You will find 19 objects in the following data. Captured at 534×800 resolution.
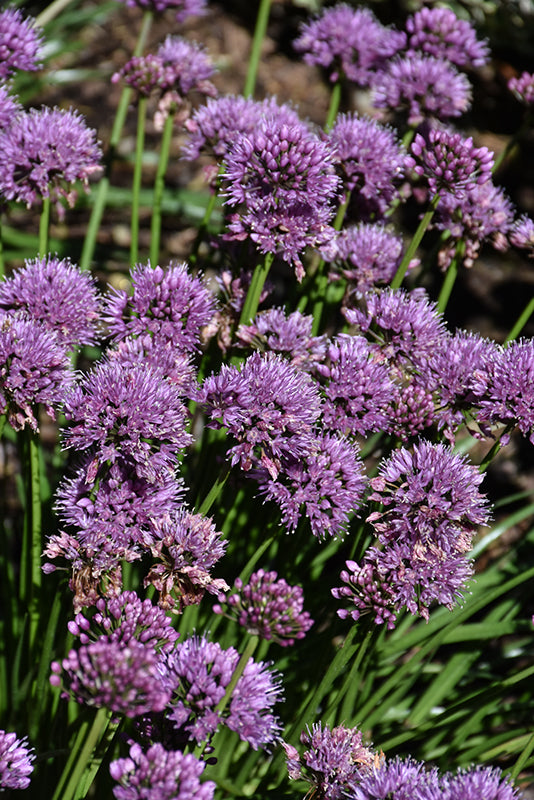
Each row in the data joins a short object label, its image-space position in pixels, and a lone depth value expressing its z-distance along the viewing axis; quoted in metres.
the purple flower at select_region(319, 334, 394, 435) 4.29
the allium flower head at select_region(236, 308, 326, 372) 4.53
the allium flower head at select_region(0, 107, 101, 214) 4.86
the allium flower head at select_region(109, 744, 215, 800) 3.03
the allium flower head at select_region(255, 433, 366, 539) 4.05
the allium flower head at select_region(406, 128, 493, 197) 4.52
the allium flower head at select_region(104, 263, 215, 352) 4.36
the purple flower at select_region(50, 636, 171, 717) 2.92
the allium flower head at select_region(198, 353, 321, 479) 3.78
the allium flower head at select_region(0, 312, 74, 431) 3.98
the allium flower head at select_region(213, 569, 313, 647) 3.37
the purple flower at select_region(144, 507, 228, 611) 3.70
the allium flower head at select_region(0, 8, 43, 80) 5.42
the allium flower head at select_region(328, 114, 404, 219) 5.09
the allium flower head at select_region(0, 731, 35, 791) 3.43
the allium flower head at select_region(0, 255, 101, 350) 4.43
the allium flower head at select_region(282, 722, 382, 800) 3.80
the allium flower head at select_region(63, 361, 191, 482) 3.72
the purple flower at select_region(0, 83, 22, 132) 4.99
